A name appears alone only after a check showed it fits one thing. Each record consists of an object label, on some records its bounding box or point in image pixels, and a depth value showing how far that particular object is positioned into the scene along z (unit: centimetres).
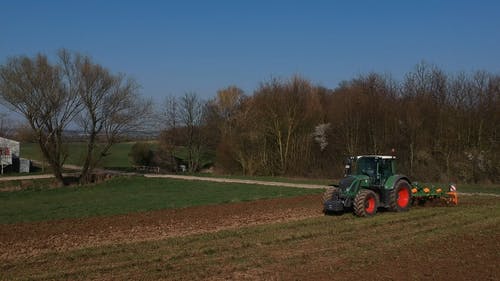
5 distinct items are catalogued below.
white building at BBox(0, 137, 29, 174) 5387
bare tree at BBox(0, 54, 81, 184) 3703
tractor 1656
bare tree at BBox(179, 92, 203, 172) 6051
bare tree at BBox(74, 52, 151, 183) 4000
